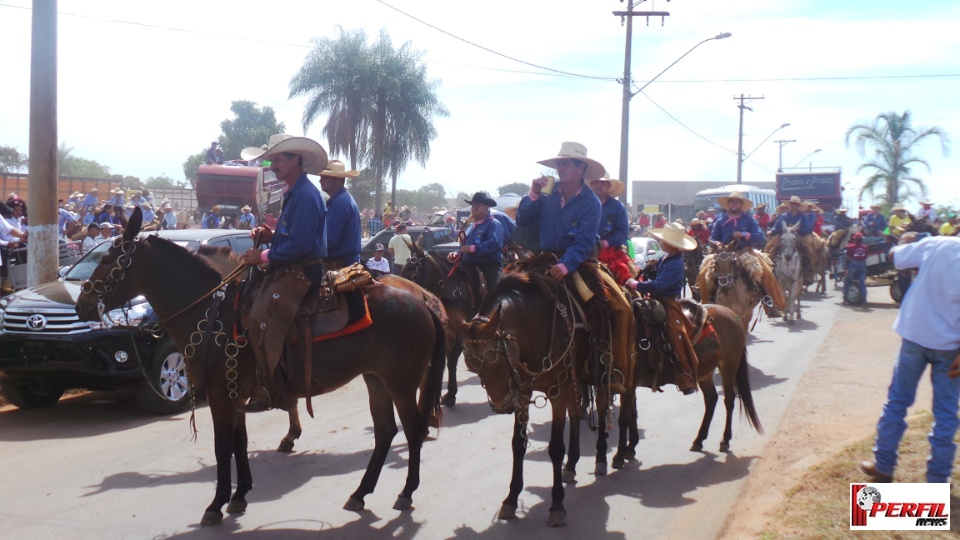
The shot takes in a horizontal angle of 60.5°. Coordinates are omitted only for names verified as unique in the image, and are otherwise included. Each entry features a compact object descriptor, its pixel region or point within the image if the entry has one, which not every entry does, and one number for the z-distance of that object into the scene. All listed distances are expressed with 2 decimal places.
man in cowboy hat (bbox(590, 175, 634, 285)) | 8.23
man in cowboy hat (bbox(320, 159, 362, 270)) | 6.87
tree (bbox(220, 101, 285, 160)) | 66.62
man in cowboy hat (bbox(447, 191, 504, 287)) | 10.37
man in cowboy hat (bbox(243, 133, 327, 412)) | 5.97
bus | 41.17
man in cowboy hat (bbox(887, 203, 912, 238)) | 22.92
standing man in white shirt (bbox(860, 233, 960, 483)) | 5.90
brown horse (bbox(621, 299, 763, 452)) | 7.47
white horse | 18.75
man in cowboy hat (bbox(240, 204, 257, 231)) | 24.59
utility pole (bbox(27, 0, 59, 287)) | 10.78
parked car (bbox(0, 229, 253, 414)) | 8.59
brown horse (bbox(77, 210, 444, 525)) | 6.04
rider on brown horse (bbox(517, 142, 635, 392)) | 6.50
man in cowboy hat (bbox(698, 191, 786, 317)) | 12.52
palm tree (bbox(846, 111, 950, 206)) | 48.59
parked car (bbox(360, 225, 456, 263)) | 19.83
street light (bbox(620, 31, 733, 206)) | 27.28
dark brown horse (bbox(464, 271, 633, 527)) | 5.67
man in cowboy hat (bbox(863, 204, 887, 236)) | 23.38
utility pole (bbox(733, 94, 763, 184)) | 56.75
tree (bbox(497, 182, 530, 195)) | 46.47
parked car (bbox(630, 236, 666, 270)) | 22.25
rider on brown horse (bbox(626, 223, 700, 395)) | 7.49
